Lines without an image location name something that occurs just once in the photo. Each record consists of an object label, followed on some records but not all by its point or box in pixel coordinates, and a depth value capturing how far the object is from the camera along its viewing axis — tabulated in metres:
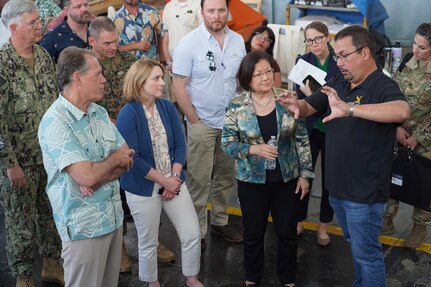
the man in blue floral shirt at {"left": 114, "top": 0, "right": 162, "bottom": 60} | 6.22
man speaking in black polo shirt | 3.49
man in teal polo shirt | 3.13
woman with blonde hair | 4.06
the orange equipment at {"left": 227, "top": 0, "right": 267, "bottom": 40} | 7.78
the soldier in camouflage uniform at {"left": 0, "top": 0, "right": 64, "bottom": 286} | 4.07
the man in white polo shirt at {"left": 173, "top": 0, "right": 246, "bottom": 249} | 4.86
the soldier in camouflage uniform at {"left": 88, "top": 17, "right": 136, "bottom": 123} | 4.71
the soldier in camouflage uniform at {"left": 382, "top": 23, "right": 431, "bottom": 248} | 4.63
